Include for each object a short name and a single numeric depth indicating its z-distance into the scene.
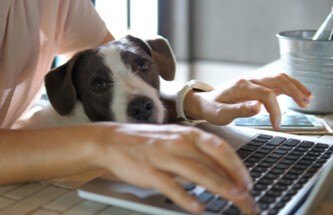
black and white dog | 0.96
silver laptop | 0.60
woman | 0.54
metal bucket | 1.03
